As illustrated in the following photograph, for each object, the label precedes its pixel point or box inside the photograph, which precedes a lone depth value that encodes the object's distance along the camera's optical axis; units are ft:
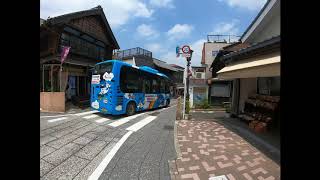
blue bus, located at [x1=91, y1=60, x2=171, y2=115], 32.41
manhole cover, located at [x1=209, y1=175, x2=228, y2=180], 12.04
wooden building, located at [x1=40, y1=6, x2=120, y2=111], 45.19
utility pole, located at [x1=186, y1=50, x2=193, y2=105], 32.00
